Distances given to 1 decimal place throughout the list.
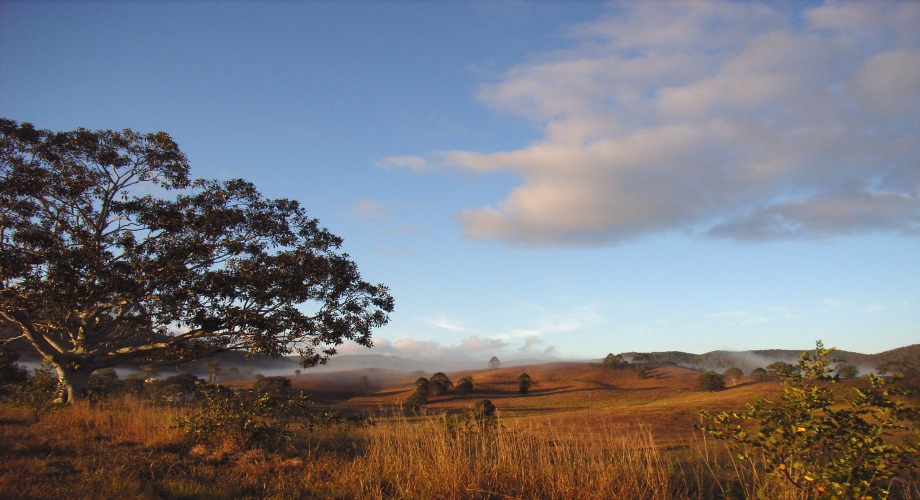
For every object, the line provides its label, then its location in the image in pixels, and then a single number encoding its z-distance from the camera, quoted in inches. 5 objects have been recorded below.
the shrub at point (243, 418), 376.5
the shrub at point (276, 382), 1537.6
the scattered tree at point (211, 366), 1776.8
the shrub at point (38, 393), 509.0
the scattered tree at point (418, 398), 1746.2
